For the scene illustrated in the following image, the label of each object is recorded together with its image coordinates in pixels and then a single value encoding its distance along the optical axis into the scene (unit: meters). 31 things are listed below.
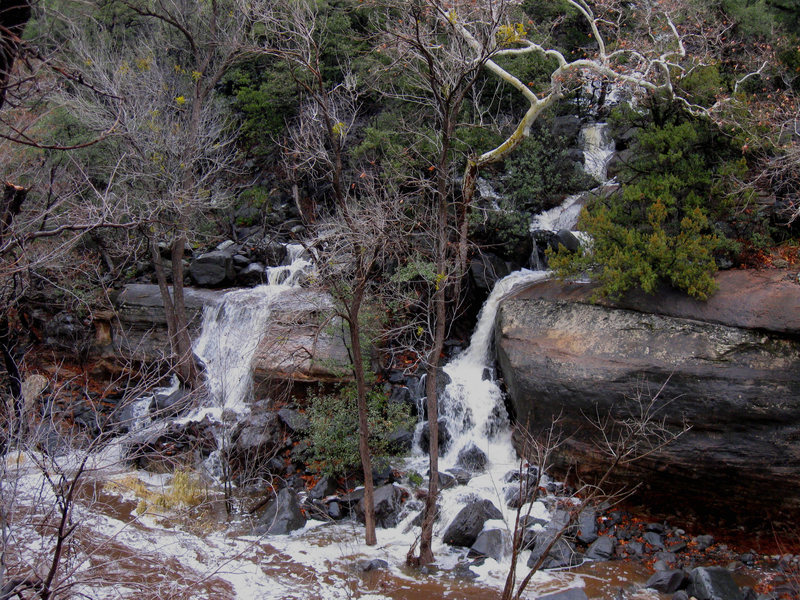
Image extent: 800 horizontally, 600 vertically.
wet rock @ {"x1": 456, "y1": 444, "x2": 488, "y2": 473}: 11.89
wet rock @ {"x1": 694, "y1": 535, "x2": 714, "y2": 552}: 9.52
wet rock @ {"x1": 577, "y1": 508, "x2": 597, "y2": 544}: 9.62
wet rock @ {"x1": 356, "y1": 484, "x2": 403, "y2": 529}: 10.40
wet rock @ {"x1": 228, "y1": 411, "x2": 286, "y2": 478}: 11.95
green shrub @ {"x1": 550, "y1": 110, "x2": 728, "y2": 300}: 10.47
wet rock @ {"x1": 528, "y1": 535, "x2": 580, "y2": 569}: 9.04
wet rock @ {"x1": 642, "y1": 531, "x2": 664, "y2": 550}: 9.55
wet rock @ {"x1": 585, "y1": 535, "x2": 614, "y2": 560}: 9.30
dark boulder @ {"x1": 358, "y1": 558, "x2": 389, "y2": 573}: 8.95
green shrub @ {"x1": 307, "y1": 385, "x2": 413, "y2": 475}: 11.45
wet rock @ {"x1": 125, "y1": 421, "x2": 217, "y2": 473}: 11.97
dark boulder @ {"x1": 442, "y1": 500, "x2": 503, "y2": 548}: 9.62
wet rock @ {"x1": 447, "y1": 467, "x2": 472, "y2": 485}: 11.37
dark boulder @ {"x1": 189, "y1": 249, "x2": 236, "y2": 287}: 17.89
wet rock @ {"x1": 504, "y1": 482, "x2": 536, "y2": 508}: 10.19
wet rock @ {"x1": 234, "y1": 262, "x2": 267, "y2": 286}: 17.97
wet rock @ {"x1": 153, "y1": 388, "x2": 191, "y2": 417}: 13.52
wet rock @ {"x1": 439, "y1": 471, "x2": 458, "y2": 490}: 11.20
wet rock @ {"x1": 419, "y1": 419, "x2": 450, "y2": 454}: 12.48
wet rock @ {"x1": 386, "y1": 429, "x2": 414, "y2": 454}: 12.33
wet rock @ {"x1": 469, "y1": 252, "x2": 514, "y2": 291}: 14.99
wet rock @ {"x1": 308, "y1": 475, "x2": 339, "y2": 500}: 11.23
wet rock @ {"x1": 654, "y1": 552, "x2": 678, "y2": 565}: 9.16
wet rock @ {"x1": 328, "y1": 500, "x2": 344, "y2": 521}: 10.73
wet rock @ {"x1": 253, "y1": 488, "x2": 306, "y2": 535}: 10.22
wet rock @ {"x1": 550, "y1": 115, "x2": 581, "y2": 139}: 17.39
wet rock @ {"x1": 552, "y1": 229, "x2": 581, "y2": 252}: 14.84
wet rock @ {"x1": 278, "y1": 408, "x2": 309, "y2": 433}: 12.54
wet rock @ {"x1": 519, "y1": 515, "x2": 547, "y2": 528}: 9.91
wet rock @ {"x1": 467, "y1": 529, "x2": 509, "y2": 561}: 9.31
